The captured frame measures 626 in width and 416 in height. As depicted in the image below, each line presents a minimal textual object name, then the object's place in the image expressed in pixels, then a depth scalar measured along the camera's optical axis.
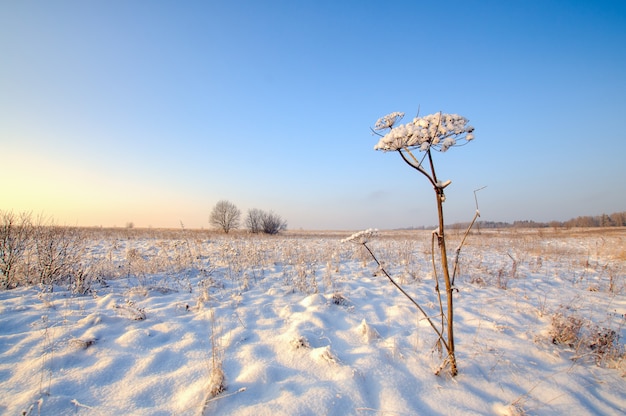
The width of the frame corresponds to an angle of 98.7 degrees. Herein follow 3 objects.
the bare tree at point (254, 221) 38.12
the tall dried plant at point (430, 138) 2.00
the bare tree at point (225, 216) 44.78
